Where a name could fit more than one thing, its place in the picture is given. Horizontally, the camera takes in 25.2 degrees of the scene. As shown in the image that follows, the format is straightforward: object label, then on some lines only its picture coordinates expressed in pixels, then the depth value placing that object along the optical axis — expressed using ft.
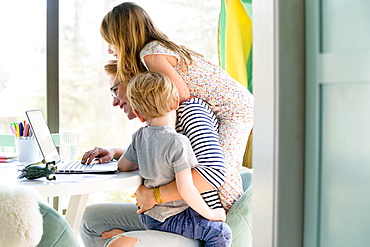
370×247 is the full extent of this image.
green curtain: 16.05
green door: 3.85
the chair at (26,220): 7.81
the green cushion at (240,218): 10.54
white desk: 9.66
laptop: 10.56
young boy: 9.96
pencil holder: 11.61
